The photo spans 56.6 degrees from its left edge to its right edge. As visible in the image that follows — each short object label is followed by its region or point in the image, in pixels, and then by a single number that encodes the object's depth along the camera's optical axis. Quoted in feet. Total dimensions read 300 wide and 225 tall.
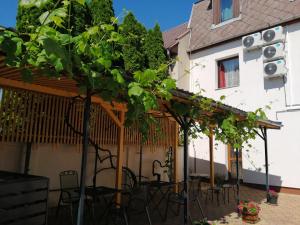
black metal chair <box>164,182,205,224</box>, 18.27
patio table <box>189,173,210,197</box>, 26.08
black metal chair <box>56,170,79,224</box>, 17.36
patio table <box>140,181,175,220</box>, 20.03
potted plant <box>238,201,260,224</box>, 18.53
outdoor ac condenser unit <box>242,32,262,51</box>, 35.94
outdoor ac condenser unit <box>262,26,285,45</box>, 34.09
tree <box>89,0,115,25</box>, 34.83
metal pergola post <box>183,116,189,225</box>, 15.52
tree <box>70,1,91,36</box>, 29.66
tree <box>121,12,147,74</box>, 39.45
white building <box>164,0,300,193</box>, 32.78
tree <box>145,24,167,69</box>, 40.96
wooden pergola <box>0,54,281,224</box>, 13.42
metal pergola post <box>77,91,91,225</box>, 8.61
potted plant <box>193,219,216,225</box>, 12.89
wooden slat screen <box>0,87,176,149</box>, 17.17
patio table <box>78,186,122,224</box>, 15.69
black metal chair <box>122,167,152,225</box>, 17.37
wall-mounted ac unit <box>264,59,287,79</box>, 33.04
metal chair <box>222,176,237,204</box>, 24.04
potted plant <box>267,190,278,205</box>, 25.32
